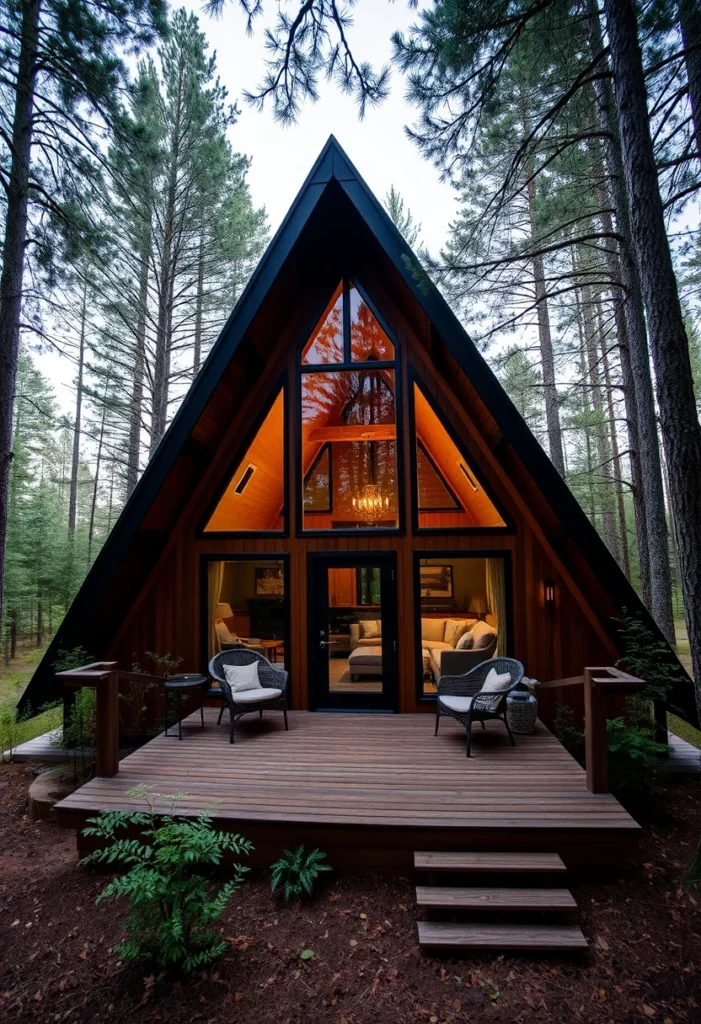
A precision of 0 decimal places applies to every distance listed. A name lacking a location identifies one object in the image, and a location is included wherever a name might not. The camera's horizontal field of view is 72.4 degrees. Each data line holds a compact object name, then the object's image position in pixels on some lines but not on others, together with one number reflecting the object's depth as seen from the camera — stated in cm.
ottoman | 605
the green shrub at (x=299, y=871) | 328
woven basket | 536
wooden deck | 342
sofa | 595
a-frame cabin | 558
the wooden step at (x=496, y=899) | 298
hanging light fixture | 622
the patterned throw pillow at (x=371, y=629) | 607
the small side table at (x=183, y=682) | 531
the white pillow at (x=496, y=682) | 493
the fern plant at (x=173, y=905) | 266
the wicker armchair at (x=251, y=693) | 530
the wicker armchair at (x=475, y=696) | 486
